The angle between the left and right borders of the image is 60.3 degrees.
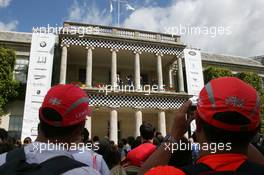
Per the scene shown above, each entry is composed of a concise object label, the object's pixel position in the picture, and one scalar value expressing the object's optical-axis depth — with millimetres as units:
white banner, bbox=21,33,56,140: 15565
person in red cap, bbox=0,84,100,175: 1337
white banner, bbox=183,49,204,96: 19070
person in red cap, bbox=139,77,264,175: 1295
